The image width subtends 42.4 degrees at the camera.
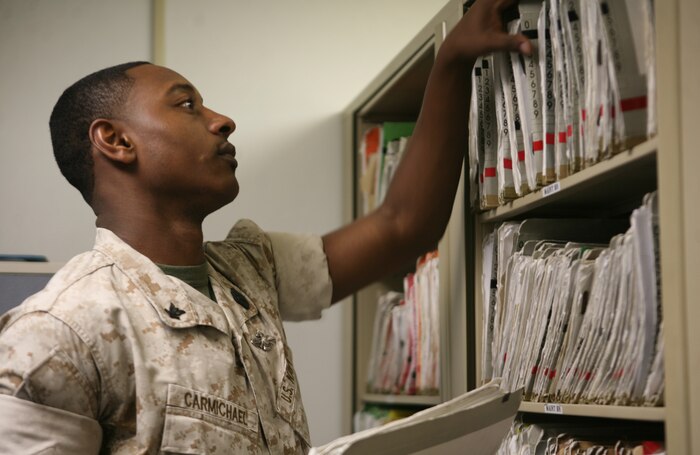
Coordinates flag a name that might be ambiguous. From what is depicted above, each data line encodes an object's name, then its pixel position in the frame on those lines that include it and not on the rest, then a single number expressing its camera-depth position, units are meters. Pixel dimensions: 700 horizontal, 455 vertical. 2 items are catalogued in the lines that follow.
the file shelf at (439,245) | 1.94
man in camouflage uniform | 1.41
